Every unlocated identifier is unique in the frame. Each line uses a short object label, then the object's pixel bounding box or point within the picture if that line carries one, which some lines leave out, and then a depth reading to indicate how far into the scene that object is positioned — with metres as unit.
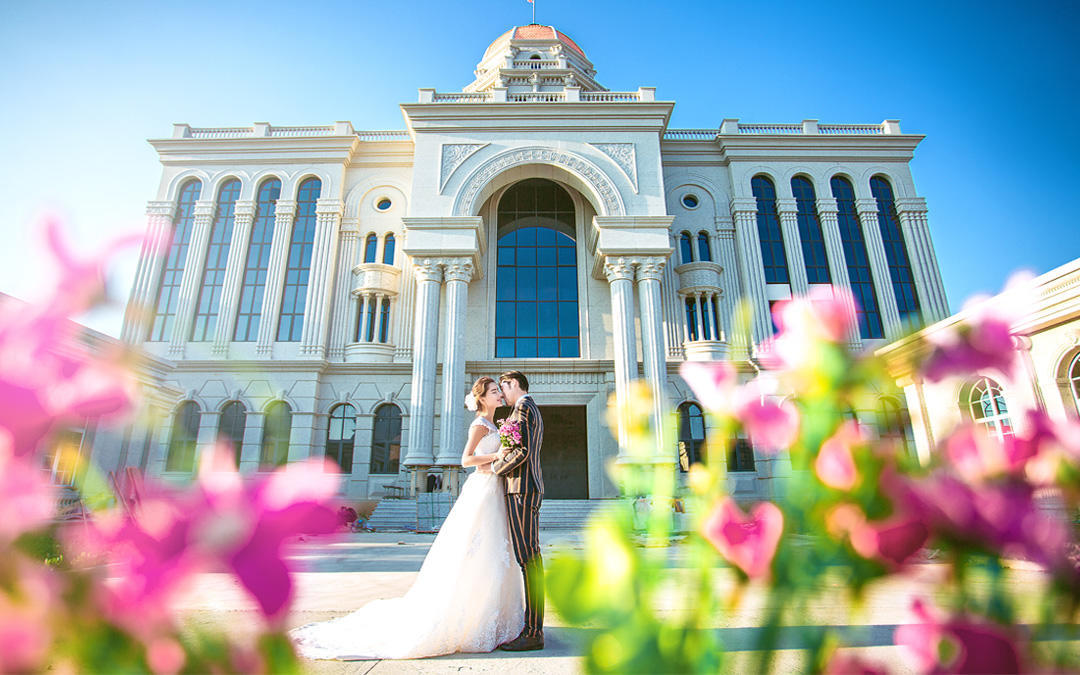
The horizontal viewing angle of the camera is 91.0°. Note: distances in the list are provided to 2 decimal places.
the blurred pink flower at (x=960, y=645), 0.48
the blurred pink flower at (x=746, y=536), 0.58
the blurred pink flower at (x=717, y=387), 0.70
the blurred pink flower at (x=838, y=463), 0.55
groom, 3.47
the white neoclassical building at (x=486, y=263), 16.86
